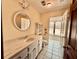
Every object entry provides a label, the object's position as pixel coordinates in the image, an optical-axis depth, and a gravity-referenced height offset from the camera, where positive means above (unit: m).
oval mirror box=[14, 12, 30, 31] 1.03 +0.19
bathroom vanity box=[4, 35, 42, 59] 0.67 -0.37
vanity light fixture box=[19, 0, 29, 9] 1.12 +0.64
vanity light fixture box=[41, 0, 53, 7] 1.35 +0.79
